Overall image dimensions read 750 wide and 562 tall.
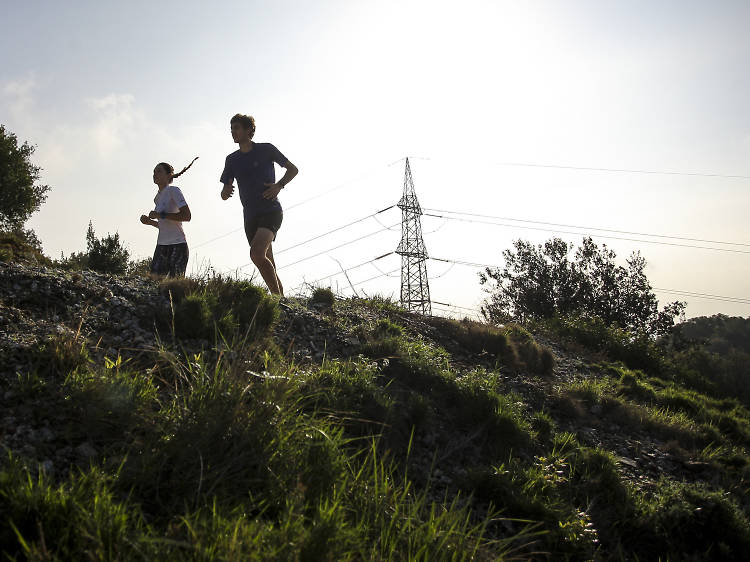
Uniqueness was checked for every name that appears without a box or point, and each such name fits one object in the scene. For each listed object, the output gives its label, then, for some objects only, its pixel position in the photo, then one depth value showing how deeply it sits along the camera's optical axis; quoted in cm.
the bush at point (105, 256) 1997
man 671
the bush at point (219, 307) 456
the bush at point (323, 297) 727
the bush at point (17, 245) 1133
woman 645
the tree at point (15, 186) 2112
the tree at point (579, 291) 2358
